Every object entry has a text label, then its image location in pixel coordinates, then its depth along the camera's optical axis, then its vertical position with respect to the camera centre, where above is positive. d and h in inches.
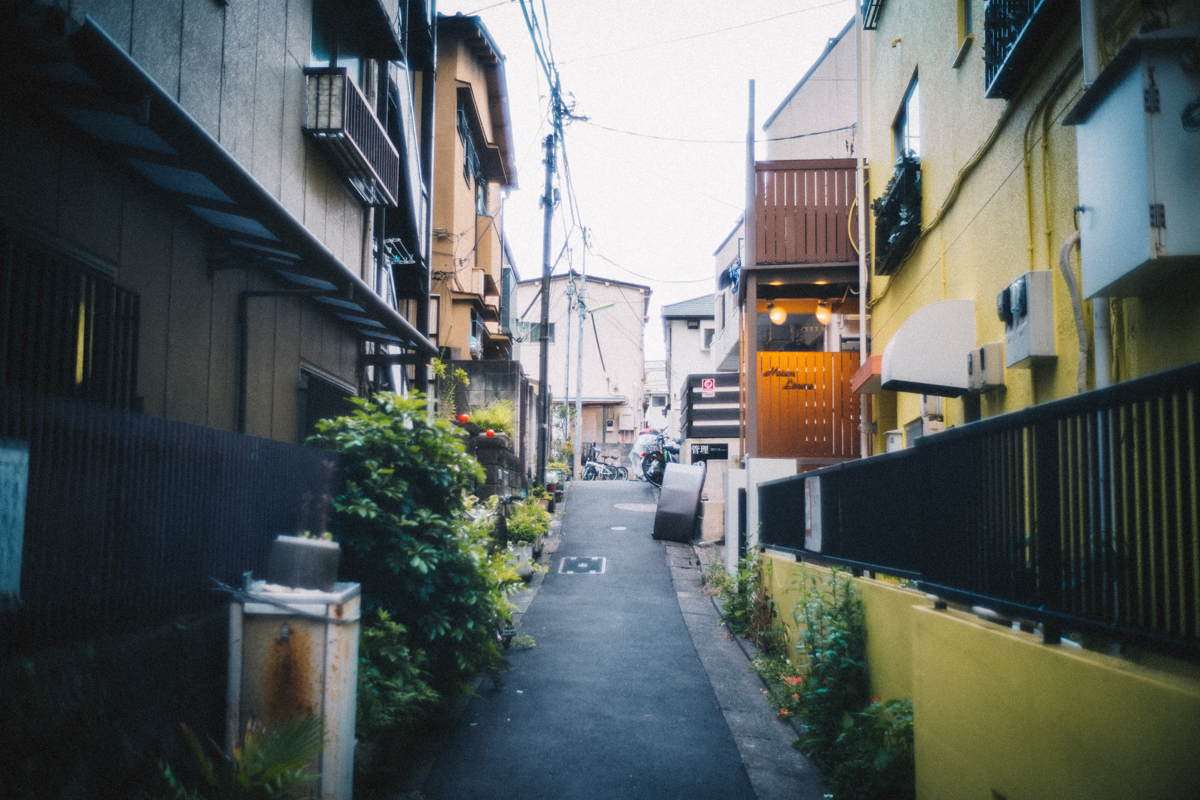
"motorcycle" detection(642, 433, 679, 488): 866.8 -3.0
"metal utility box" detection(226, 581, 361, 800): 144.6 -42.3
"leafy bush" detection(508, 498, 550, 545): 522.9 -51.2
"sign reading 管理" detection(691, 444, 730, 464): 734.5 +3.6
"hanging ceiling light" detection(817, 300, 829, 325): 446.6 +87.9
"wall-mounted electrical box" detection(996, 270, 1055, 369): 179.6 +35.2
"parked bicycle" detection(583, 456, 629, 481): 1184.8 -27.6
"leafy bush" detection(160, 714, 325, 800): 123.5 -54.3
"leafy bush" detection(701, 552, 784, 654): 312.7 -72.3
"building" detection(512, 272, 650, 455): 1556.3 +221.9
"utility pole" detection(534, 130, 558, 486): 693.8 +176.9
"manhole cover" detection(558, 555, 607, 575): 495.2 -76.9
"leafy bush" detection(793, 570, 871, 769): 199.3 -59.5
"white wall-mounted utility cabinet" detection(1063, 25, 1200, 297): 121.9 +51.4
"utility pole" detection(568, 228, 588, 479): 1037.2 +89.6
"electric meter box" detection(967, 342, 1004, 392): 216.5 +26.9
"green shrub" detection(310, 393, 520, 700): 203.2 -22.7
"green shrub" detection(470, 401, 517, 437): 552.1 +28.2
